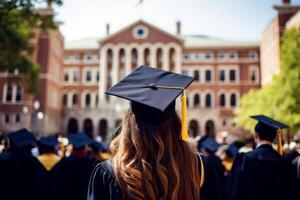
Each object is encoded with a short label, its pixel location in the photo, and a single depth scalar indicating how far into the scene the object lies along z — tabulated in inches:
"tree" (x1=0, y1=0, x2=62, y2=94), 544.4
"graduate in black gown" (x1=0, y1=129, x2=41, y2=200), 184.9
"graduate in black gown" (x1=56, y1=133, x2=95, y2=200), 212.7
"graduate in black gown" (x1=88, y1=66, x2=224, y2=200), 71.7
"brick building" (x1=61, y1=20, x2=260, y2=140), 1662.2
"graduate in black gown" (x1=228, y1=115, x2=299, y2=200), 165.6
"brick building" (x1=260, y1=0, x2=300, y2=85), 1418.6
